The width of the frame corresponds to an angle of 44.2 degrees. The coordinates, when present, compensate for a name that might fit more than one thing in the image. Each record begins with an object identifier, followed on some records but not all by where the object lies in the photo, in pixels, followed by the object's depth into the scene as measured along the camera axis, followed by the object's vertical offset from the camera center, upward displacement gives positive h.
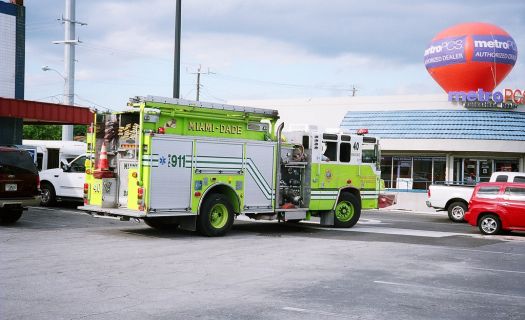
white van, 23.92 +0.37
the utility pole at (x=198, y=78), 68.74 +9.40
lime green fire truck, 13.95 -0.04
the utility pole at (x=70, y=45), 50.00 +9.50
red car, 17.44 -0.99
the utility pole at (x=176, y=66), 18.19 +2.78
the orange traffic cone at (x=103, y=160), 14.76 +0.07
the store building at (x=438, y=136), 36.31 +1.93
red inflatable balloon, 38.16 +6.78
